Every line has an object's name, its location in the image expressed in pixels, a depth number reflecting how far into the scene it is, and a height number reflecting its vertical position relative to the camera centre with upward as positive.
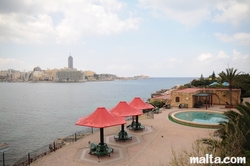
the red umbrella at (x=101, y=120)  11.41 -2.57
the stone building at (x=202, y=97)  27.59 -2.75
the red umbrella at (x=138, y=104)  17.11 -2.30
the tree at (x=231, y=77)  27.14 +0.22
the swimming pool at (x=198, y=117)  18.49 -4.52
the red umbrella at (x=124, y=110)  14.54 -2.48
